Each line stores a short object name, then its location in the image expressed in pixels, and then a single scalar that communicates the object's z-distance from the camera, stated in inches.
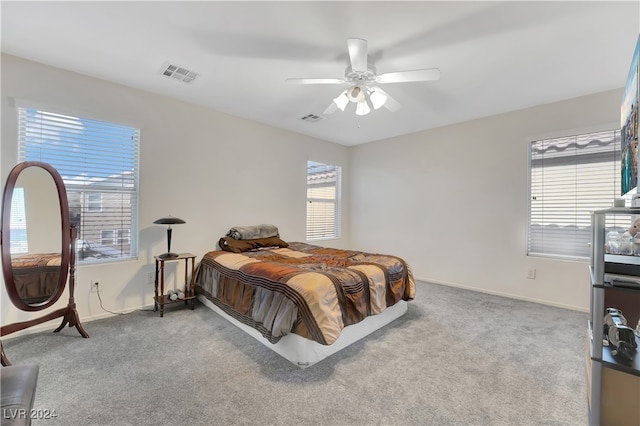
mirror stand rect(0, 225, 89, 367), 96.0
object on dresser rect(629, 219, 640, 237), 61.8
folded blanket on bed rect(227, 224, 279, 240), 149.3
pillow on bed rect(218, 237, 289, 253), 141.4
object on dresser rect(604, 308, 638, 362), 45.3
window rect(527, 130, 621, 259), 122.6
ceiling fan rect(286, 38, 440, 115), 81.0
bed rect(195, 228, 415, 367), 78.9
